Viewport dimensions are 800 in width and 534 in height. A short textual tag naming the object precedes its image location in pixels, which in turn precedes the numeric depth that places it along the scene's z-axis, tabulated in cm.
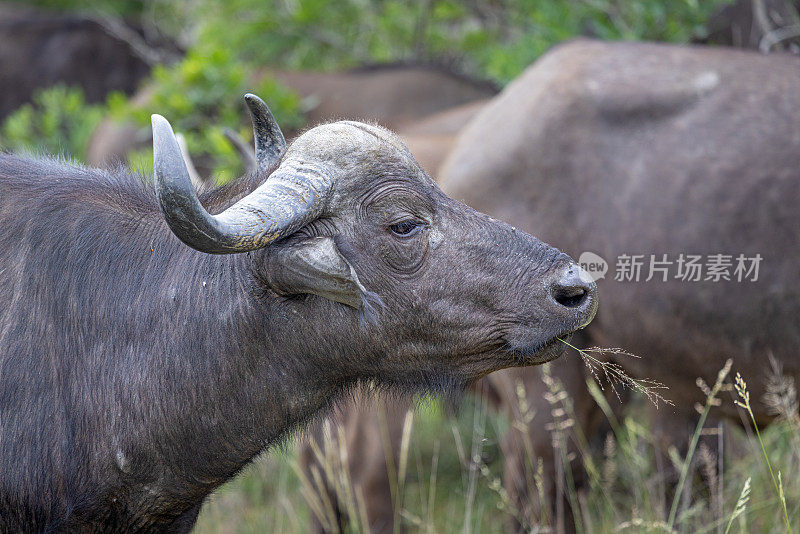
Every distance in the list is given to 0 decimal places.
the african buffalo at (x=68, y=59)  2922
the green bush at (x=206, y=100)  1558
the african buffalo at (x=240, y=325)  641
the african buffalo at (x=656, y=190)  955
